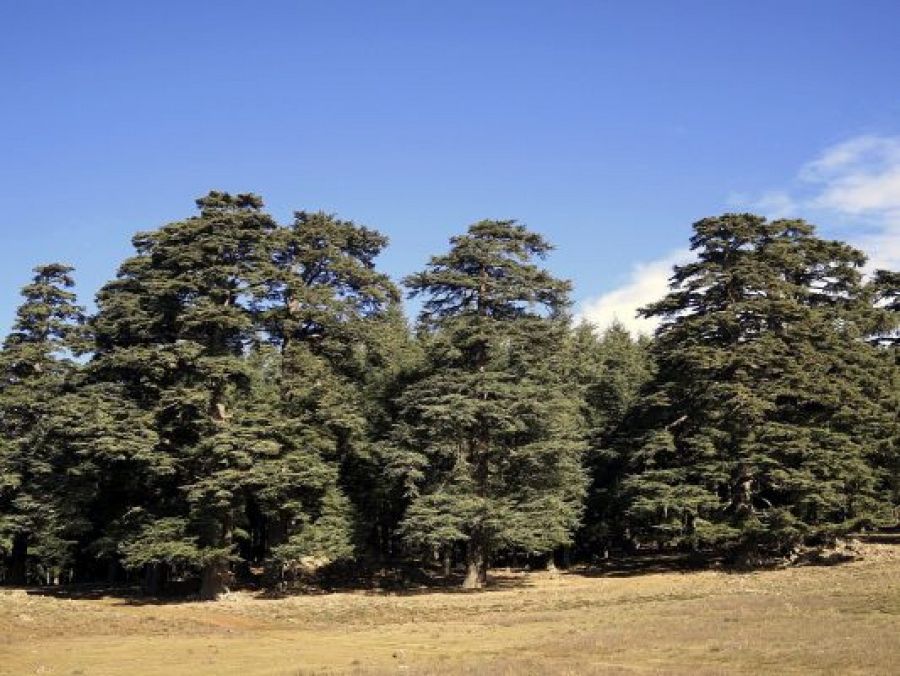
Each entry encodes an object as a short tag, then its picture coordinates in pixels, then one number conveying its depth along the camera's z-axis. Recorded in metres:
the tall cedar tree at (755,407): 40.56
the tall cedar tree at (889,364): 43.88
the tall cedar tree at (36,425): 42.44
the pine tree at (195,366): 37.03
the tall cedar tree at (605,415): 49.50
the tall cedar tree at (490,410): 39.22
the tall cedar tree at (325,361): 39.19
